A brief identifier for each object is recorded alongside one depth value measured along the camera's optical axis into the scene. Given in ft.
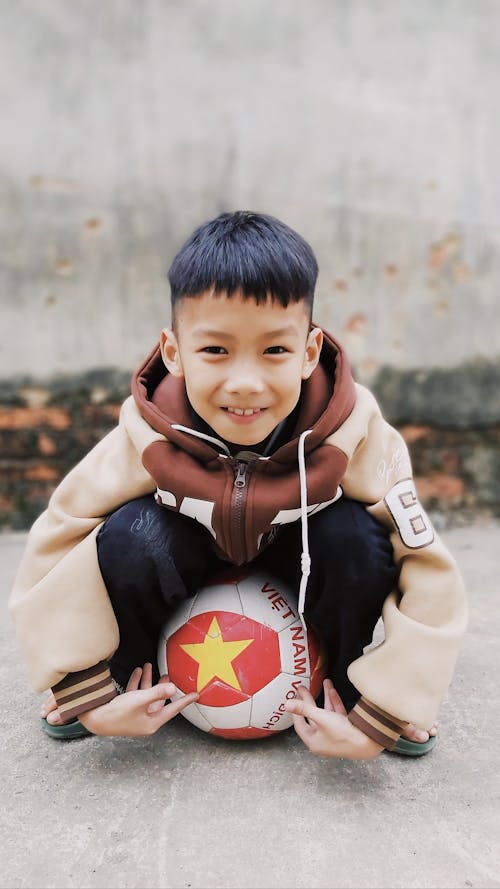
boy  4.31
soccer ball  4.92
